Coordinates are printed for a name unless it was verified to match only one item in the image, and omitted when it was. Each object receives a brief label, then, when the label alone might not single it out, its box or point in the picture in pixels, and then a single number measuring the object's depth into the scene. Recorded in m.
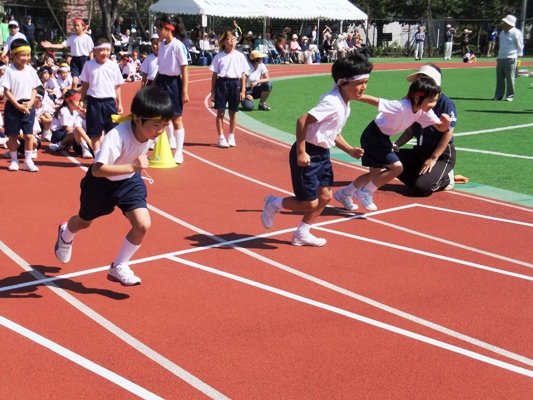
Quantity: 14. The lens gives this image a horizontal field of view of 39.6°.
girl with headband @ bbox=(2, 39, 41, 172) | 10.73
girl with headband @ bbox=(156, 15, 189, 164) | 11.52
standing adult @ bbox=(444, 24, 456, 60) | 43.84
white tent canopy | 34.72
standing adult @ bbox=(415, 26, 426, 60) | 43.43
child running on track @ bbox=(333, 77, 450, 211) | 8.71
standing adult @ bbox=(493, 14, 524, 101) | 20.17
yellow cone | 11.41
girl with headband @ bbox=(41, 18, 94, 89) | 17.45
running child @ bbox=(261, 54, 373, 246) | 7.11
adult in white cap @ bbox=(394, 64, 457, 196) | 9.68
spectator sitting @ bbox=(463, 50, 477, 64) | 40.97
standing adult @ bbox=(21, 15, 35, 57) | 30.49
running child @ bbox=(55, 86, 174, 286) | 5.64
